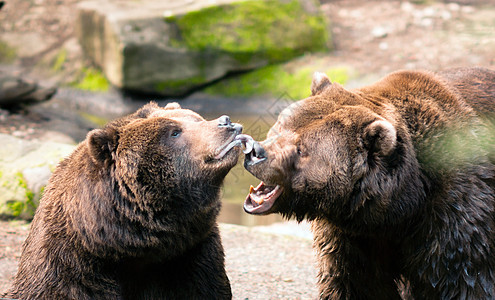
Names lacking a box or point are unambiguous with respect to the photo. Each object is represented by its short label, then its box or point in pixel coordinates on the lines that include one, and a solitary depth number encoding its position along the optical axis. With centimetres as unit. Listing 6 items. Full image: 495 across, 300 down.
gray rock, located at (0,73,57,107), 2714
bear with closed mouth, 1011
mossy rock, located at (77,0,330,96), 3136
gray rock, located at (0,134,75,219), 1680
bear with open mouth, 979
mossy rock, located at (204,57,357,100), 3181
